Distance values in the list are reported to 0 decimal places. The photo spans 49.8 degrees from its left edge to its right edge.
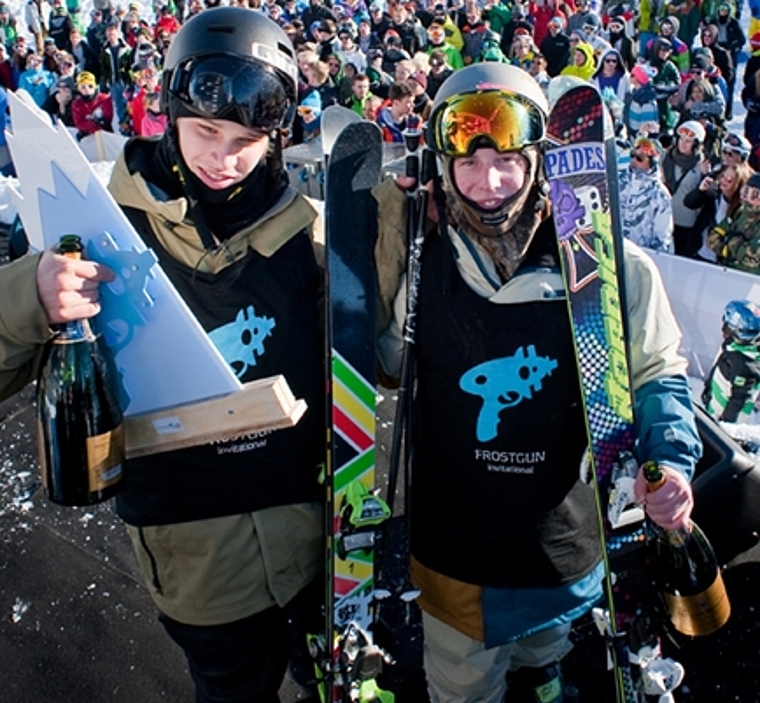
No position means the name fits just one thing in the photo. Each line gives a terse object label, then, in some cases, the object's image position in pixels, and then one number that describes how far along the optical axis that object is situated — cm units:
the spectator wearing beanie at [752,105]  1034
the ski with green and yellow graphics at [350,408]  242
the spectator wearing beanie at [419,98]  900
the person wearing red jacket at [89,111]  1126
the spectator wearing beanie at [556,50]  1327
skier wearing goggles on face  232
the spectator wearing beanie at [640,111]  1015
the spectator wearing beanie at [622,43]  1317
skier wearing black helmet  228
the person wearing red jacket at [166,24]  1609
